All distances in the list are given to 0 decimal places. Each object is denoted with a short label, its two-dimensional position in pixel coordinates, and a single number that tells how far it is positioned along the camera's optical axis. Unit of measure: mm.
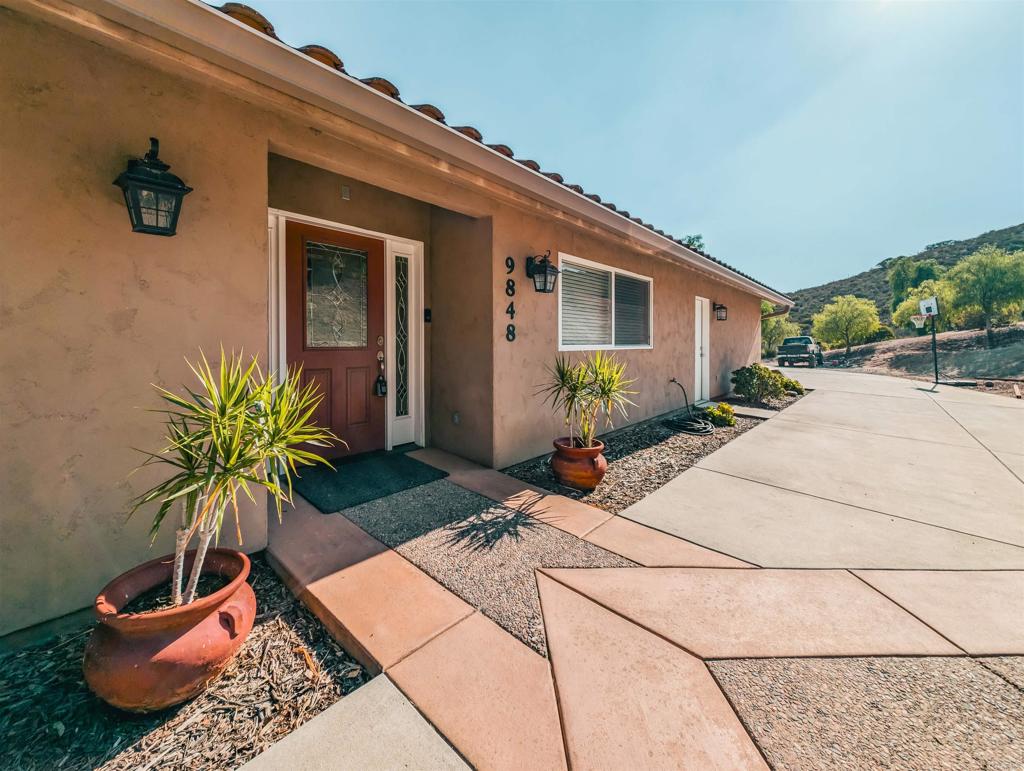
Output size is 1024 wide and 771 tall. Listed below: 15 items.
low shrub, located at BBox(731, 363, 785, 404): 8992
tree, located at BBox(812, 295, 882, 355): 26141
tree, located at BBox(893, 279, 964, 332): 20705
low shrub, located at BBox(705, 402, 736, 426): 6770
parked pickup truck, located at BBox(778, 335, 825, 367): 22250
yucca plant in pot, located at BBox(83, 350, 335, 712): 1512
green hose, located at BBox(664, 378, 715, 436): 6223
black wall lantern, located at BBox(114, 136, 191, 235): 2100
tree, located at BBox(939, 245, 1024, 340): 18406
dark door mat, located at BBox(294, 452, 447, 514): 3484
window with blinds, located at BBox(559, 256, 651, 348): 5332
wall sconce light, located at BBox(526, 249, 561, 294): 4516
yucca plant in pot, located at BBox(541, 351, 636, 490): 3854
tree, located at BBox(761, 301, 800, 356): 29453
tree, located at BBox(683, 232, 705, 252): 39034
